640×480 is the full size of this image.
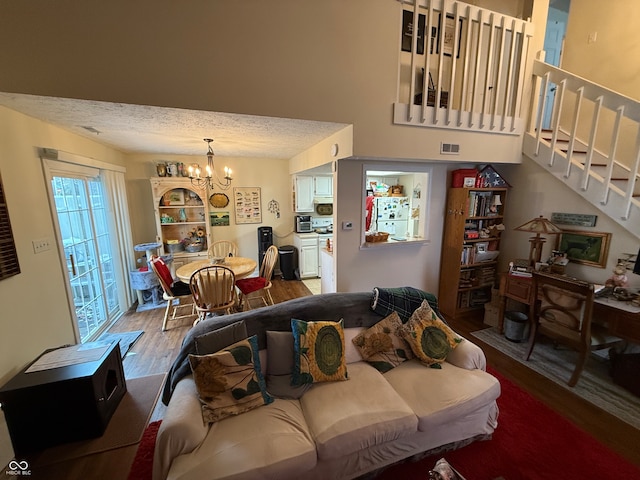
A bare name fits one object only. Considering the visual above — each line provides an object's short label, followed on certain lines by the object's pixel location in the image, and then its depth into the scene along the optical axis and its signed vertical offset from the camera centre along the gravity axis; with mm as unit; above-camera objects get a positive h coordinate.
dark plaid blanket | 2023 -804
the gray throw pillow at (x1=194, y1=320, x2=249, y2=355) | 1550 -848
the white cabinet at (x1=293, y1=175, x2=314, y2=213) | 4938 +199
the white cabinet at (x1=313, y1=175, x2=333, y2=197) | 5035 +350
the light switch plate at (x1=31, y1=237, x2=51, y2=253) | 2072 -342
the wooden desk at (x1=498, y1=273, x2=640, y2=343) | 1995 -952
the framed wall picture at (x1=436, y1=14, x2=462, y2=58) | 2811 +1847
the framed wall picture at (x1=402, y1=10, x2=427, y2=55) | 2598 +1774
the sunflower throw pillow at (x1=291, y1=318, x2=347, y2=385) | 1657 -1013
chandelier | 3238 +409
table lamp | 2695 -305
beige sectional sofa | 1199 -1187
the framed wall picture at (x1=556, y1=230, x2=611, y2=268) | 2566 -481
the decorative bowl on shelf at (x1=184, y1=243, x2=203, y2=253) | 4559 -799
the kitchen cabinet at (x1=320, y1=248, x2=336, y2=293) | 3484 -1009
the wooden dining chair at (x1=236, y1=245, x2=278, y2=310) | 3354 -1061
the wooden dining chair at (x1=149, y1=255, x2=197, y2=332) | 3070 -1065
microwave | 5070 -405
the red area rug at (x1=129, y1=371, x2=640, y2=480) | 1501 -1606
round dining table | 3123 -843
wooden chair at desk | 2078 -1008
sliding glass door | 2623 -515
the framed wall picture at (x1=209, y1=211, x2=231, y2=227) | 4762 -291
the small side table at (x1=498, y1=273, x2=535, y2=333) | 2713 -980
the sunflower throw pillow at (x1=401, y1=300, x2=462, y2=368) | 1833 -1005
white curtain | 3518 -380
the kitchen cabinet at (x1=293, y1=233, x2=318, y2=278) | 4926 -1009
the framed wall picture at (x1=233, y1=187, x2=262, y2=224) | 4840 -15
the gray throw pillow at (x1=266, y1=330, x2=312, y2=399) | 1700 -1047
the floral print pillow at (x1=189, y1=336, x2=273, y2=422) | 1416 -1044
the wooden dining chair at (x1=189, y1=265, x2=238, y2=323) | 2786 -969
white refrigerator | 4320 -205
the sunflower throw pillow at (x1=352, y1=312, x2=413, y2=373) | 1859 -1072
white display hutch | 4090 -168
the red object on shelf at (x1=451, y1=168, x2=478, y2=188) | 3225 +322
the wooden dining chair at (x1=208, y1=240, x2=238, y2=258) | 4215 -832
